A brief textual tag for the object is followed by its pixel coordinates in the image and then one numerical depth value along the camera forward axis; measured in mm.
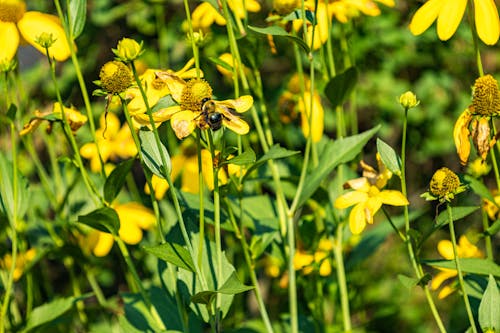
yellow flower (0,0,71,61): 1578
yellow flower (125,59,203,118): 1476
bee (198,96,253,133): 1443
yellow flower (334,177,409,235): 1502
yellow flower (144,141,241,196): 1636
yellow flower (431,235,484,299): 1575
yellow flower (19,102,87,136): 1543
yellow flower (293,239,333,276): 1640
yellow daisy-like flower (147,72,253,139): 1444
